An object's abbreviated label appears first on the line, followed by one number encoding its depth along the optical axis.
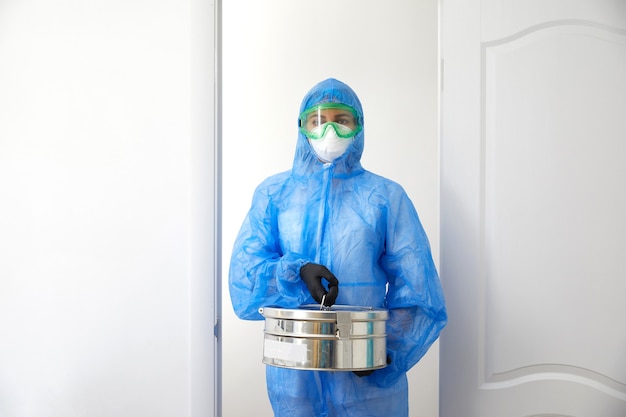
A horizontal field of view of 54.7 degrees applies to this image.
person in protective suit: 1.46
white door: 1.64
